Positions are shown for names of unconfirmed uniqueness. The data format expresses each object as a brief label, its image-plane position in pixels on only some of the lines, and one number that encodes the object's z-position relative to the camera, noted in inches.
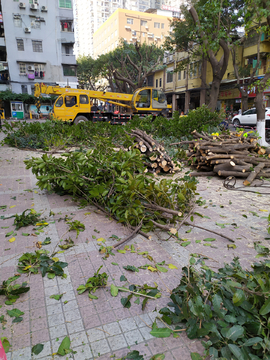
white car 811.4
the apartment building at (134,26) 2721.5
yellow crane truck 649.6
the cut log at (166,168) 288.7
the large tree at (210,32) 432.1
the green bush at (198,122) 429.4
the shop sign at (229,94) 1158.3
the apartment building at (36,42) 1460.4
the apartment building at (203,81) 1035.9
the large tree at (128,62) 1058.7
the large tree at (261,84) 379.6
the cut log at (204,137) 336.1
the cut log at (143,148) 285.0
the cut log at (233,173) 261.9
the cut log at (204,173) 285.1
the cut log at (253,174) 246.2
